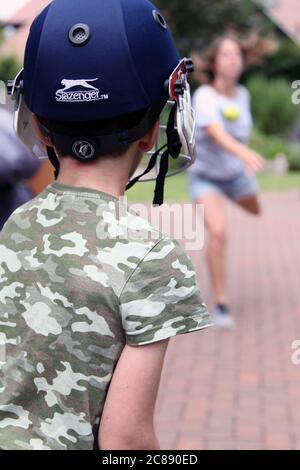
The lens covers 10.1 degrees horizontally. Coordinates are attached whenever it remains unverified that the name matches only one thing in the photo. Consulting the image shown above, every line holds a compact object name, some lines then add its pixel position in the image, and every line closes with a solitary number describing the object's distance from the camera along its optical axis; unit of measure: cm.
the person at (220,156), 617
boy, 195
